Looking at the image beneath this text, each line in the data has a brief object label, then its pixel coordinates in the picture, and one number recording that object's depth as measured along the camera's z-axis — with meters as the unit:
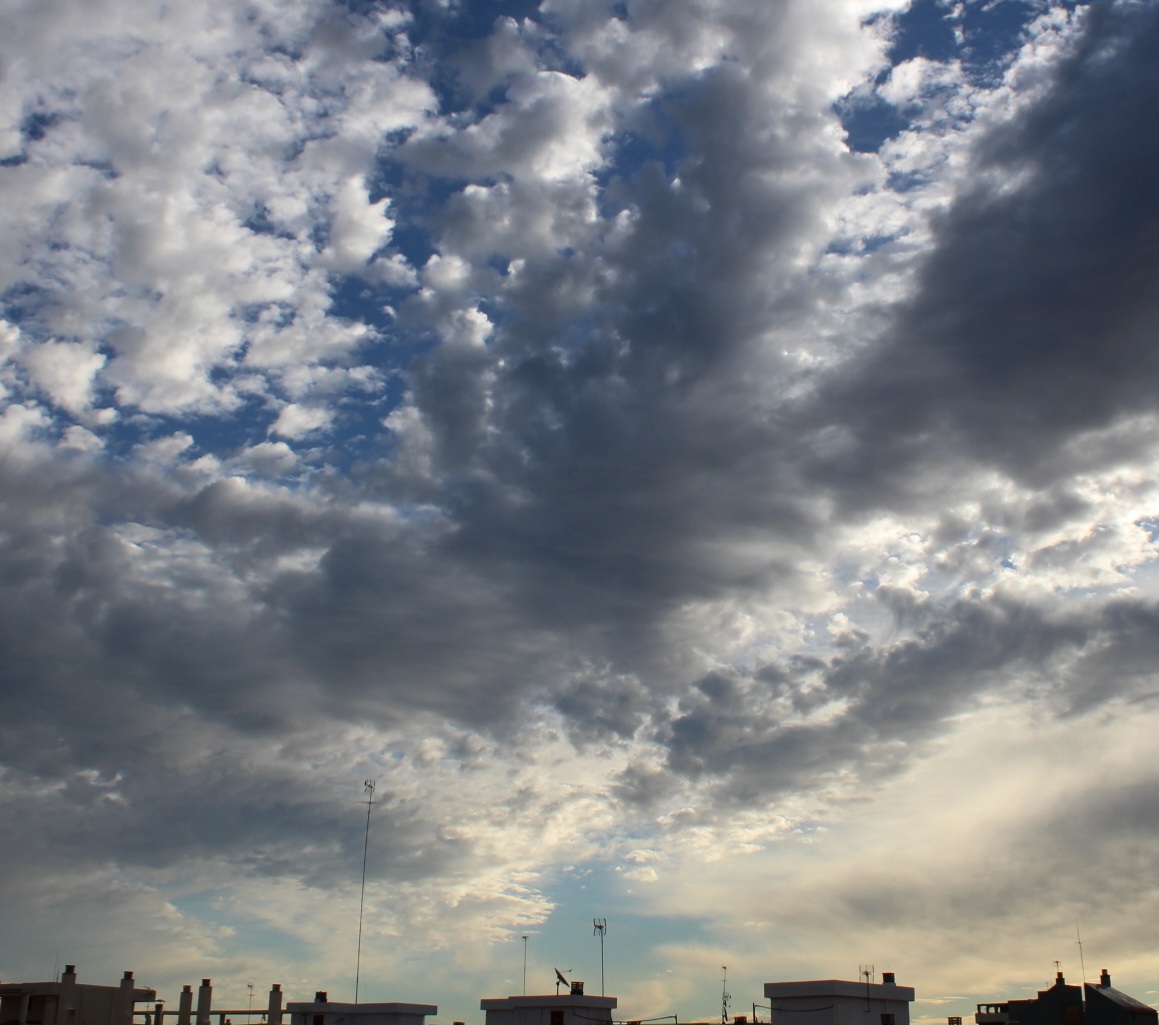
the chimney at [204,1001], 89.00
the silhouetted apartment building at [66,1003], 84.94
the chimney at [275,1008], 89.11
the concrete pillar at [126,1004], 89.90
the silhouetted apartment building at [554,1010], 76.94
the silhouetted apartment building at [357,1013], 81.62
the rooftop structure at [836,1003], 74.50
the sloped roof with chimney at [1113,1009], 91.50
